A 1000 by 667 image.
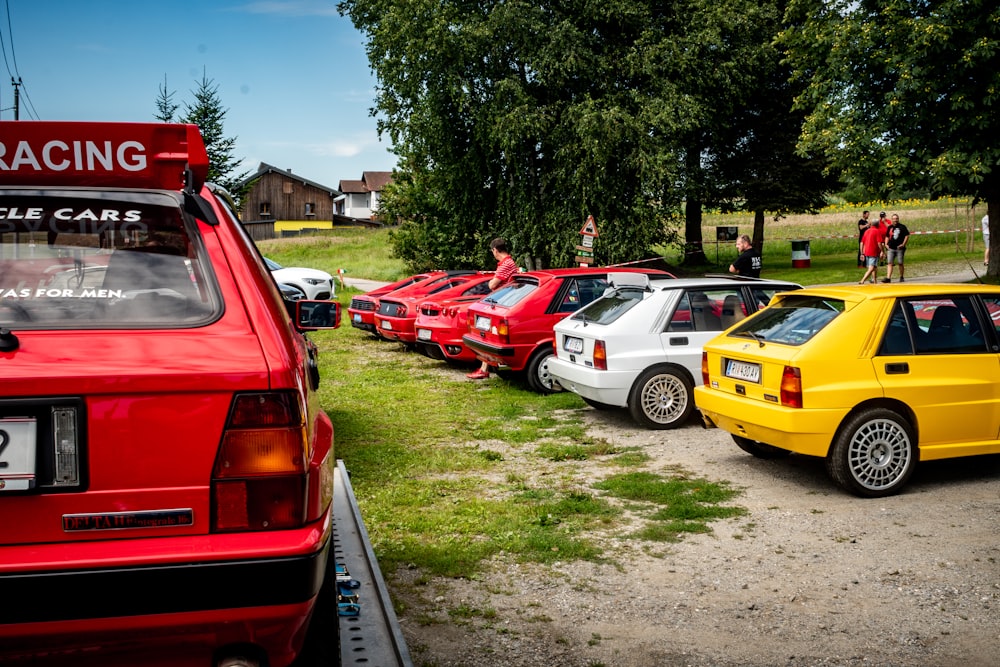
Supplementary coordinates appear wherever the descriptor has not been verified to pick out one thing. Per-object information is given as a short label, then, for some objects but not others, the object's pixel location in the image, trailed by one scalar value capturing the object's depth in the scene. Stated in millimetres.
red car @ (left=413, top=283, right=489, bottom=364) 14273
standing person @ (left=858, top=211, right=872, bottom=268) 31111
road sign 18519
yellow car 6660
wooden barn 85125
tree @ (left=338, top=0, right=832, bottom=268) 25906
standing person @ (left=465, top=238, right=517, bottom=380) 13862
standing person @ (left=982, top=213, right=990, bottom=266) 26734
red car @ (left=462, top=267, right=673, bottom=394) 11773
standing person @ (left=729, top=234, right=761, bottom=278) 14834
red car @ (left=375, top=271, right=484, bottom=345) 16625
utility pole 33156
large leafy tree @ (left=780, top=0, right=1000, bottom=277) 21359
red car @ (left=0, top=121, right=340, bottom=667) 2330
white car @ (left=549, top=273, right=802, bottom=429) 9430
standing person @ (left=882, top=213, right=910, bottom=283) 23797
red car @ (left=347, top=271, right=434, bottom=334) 18969
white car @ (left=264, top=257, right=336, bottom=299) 24978
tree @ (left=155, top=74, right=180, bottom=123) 29953
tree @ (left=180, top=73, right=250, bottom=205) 29719
